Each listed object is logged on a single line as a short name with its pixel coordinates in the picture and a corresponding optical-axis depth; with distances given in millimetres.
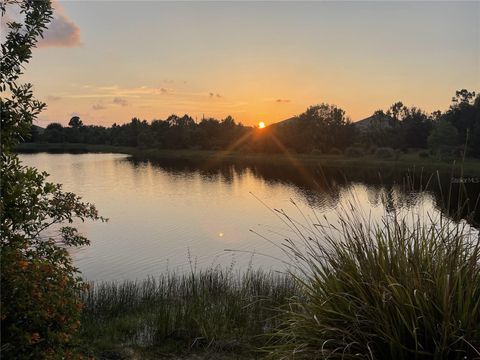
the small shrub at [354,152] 70312
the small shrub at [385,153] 65875
